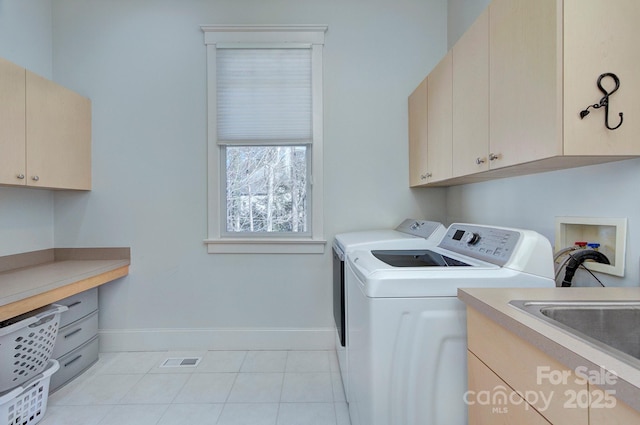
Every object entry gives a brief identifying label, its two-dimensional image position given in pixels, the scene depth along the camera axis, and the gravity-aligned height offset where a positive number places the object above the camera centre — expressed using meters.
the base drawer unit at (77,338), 1.98 -0.87
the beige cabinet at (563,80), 0.97 +0.42
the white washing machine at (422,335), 1.10 -0.44
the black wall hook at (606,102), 0.96 +0.33
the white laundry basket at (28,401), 1.48 -0.96
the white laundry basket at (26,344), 1.46 -0.67
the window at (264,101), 2.42 +0.83
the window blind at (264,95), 2.44 +0.88
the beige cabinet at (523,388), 0.55 -0.39
